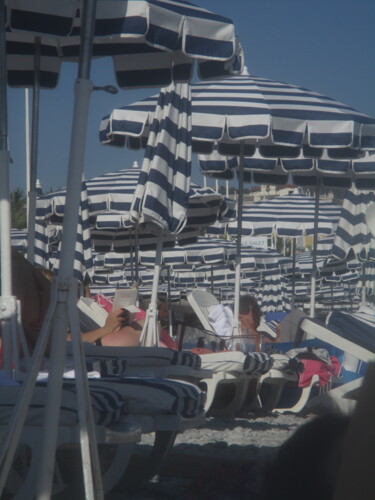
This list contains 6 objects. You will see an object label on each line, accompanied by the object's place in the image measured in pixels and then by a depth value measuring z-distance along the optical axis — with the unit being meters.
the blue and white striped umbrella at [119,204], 21.45
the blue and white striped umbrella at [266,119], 14.37
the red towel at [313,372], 14.95
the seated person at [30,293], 8.25
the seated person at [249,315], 17.31
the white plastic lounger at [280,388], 14.39
